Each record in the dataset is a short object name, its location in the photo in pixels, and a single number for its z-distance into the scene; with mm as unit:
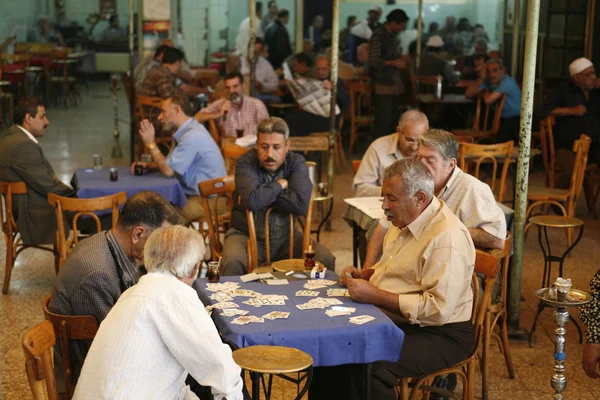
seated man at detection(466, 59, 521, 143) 9633
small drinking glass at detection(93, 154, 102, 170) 6608
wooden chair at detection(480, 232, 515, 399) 4273
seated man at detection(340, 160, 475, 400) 3576
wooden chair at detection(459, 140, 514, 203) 6719
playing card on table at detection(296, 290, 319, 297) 3771
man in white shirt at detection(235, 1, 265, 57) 13836
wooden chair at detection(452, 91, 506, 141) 9281
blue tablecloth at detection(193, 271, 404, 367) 3289
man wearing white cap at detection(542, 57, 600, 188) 8227
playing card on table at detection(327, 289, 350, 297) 3758
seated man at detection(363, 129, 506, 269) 4434
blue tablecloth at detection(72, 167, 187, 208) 5984
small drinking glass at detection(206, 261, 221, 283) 3910
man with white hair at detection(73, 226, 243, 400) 2732
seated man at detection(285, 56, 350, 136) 9688
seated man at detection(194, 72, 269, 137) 8094
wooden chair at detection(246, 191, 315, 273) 5000
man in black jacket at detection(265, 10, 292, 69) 13570
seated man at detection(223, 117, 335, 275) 4980
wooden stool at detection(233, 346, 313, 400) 3023
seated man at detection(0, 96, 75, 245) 6016
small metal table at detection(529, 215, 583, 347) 5712
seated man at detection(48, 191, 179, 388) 3338
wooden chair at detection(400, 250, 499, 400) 3674
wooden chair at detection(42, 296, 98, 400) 3193
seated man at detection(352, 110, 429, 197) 5465
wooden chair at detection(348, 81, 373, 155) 11125
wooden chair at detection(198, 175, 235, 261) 5281
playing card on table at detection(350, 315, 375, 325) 3396
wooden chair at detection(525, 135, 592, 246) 6629
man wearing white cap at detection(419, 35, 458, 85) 12445
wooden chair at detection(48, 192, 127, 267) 5195
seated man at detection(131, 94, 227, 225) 6238
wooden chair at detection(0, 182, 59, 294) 5965
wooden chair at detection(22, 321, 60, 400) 2832
